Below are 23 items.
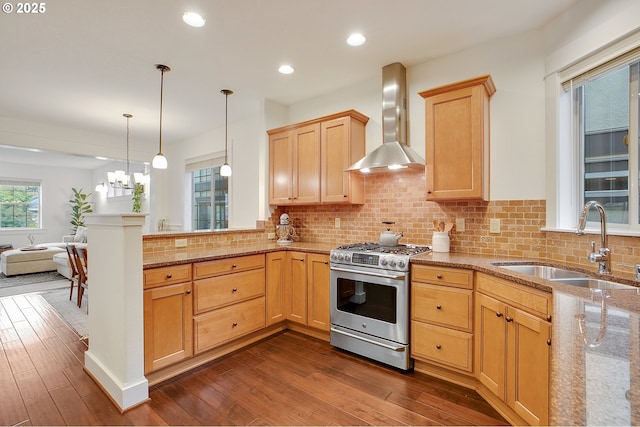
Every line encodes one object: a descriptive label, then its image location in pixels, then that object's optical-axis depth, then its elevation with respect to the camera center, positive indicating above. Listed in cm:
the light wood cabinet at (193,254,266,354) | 252 -78
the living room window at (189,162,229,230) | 521 +27
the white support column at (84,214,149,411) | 202 -68
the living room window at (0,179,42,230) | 822 +25
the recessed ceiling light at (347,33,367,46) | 254 +150
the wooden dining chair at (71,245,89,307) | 380 -72
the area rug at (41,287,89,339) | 345 -128
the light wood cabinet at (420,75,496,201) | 245 +63
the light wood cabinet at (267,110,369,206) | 325 +63
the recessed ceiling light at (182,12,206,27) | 224 +148
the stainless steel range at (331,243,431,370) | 243 -76
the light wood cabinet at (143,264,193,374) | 220 -80
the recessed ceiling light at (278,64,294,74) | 308 +151
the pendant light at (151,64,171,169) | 307 +57
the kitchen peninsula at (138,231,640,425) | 49 -32
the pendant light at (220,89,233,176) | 365 +56
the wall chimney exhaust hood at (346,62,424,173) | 286 +94
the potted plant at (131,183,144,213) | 592 +36
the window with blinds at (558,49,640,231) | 192 +55
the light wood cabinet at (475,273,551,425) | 160 -79
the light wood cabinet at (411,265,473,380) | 219 -80
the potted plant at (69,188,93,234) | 859 +21
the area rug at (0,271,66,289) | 536 -125
